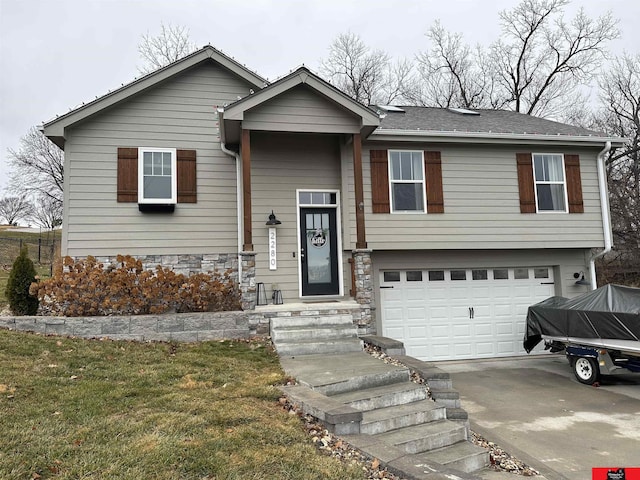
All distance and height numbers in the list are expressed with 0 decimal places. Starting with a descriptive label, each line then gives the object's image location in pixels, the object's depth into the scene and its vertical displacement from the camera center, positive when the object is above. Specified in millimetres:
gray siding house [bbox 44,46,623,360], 8344 +1841
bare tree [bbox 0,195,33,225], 36812 +7551
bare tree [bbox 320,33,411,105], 23766 +11972
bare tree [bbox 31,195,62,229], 28291 +6164
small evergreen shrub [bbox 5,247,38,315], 7520 +45
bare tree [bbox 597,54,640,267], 17625 +5508
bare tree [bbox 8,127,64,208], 23359 +7038
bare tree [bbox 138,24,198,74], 19578 +11289
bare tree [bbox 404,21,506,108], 23438 +11392
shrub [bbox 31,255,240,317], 7301 +20
